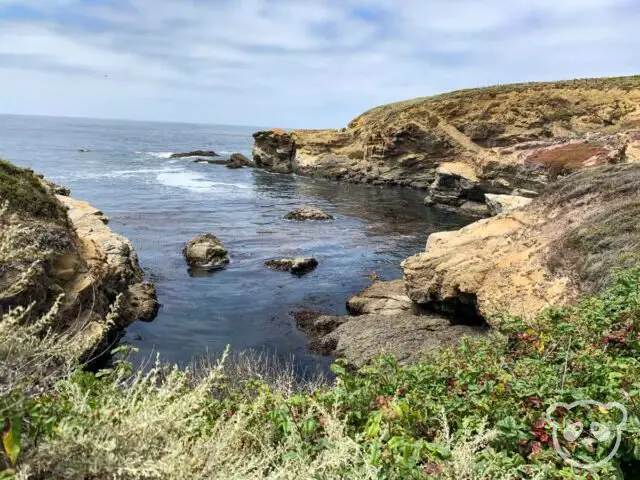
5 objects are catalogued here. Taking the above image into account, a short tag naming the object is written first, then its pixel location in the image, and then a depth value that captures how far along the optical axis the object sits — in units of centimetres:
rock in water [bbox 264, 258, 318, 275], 2289
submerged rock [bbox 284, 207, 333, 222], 3594
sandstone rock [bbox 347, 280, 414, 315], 1719
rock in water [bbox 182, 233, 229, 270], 2303
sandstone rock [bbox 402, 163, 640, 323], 1178
